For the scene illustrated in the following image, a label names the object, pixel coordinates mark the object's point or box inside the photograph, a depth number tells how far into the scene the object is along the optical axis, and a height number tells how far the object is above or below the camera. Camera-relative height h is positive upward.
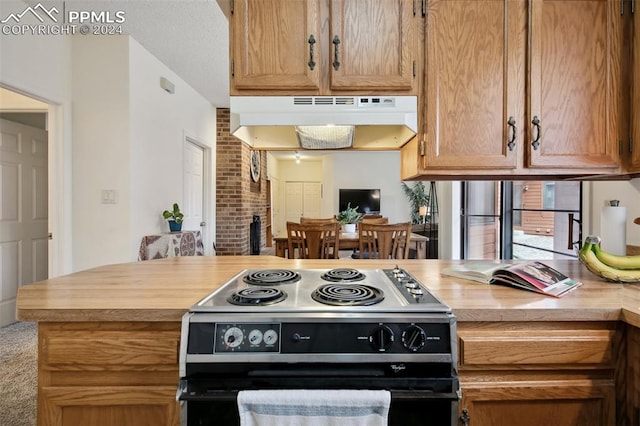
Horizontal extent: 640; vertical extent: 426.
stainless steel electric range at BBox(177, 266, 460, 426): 0.85 -0.39
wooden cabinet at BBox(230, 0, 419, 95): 1.33 +0.66
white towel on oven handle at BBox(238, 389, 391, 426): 0.81 -0.49
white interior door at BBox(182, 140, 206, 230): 3.97 +0.28
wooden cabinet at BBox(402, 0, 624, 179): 1.32 +0.50
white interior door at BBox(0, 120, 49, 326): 2.81 -0.02
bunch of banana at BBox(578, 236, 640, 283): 1.21 -0.21
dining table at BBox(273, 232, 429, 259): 3.22 -0.35
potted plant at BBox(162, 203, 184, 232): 3.25 -0.10
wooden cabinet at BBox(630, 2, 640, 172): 1.27 +0.45
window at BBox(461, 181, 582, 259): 2.24 -0.09
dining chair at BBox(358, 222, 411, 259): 2.81 -0.27
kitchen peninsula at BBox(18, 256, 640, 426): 0.92 -0.43
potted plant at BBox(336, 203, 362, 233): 3.81 -0.14
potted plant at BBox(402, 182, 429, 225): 7.10 +0.22
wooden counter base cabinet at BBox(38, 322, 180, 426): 0.92 -0.47
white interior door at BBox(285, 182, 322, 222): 8.82 +0.26
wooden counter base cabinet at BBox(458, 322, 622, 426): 0.93 -0.48
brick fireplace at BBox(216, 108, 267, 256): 4.79 +0.27
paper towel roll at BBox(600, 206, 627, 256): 1.37 -0.08
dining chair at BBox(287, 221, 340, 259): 2.81 -0.27
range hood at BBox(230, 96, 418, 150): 1.31 +0.40
